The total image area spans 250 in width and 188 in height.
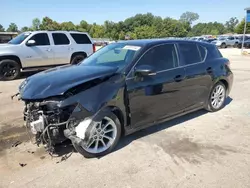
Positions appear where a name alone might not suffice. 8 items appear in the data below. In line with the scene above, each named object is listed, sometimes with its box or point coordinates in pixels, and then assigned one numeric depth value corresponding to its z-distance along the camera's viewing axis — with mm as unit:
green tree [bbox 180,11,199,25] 115323
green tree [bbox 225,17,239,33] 106737
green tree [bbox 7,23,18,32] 82172
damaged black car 2477
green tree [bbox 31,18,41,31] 78334
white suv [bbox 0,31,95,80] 7351
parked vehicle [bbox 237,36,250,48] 26352
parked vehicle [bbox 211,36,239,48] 27089
